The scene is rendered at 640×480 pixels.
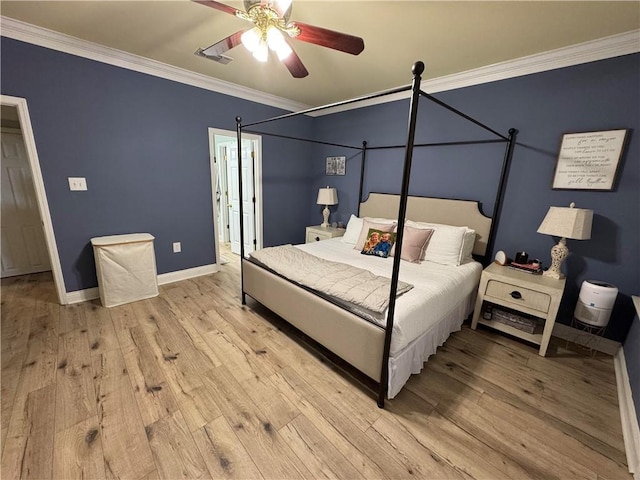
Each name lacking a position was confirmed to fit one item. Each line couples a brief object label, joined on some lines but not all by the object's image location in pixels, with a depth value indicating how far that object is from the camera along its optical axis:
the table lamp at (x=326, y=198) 3.97
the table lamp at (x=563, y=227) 1.98
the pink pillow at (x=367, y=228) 2.85
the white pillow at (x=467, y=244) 2.50
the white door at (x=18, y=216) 3.25
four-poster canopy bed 1.54
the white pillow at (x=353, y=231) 3.20
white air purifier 1.97
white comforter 1.59
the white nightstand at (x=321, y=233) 3.81
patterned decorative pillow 2.70
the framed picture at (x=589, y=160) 2.04
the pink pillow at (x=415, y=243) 2.55
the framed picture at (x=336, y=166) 4.07
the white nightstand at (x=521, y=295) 2.02
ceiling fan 1.38
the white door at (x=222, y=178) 4.85
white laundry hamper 2.58
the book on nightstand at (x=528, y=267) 2.29
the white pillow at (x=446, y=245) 2.47
